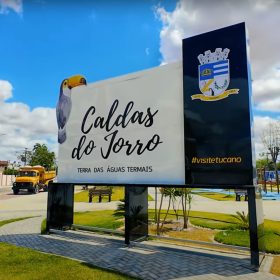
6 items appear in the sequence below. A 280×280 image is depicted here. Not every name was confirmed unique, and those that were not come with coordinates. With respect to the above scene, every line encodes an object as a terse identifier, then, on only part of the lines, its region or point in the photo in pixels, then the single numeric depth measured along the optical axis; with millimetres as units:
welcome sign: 6641
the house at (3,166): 88344
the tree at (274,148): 46219
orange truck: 31284
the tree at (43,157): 77875
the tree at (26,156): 95369
